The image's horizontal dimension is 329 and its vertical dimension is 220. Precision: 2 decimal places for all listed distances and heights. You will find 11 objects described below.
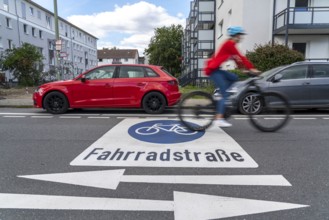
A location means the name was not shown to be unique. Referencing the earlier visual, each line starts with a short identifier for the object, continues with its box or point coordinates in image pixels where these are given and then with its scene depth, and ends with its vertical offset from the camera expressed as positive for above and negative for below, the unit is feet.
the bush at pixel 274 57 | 45.50 +2.94
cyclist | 17.13 +0.62
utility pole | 47.16 +6.50
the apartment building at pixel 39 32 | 114.62 +23.53
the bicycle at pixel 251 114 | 19.03 -2.50
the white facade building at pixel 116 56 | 359.87 +25.23
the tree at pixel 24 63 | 83.97 +3.70
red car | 29.40 -1.73
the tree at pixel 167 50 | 218.38 +19.66
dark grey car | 28.45 -0.89
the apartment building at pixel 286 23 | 53.42 +10.22
